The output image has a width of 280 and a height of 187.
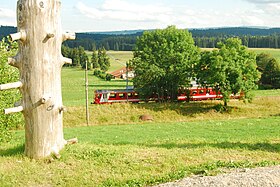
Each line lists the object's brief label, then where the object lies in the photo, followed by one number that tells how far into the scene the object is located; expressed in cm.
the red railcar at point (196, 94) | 4562
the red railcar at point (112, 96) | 4281
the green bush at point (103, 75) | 8518
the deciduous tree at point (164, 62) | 4534
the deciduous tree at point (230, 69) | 3912
